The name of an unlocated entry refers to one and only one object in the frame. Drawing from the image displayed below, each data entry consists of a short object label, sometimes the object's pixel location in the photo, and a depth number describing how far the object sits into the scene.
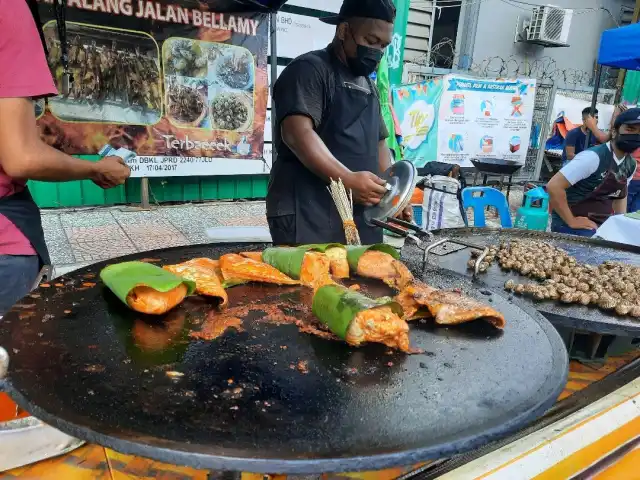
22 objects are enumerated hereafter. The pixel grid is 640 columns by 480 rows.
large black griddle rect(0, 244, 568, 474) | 0.86
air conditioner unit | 13.43
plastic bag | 6.05
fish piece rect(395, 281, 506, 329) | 1.43
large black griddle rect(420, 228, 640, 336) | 1.80
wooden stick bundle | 2.37
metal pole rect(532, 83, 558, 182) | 11.45
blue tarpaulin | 6.25
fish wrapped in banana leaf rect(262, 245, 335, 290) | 1.75
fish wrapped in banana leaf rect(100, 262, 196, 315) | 1.35
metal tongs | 1.93
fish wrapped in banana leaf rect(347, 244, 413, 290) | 1.85
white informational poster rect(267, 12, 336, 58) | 6.73
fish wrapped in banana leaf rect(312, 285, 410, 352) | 1.26
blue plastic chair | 4.82
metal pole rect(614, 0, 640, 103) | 13.72
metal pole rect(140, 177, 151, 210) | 6.65
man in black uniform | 2.67
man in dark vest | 4.33
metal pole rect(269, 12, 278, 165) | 4.05
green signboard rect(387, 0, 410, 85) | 7.44
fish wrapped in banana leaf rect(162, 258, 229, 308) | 1.50
